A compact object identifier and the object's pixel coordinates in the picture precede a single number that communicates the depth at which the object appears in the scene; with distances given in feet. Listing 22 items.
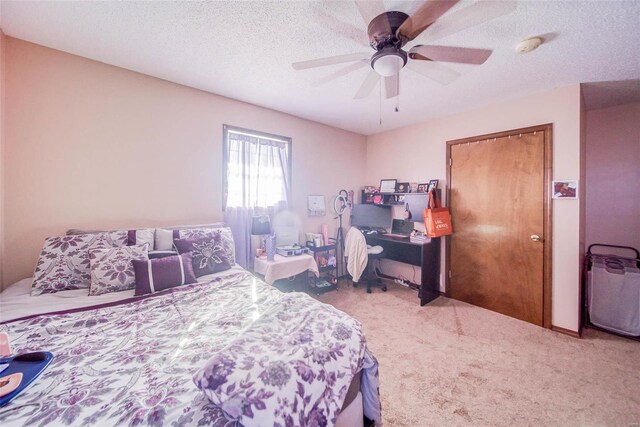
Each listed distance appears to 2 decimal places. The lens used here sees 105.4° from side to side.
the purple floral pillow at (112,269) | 5.56
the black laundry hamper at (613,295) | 7.69
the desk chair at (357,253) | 10.88
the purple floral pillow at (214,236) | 7.34
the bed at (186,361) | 2.43
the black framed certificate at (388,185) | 12.95
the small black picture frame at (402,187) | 12.47
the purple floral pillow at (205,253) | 6.86
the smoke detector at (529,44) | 5.83
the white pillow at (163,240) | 7.08
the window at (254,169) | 9.59
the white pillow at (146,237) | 6.77
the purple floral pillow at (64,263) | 5.56
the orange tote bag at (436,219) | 10.14
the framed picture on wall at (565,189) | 7.97
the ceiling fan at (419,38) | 3.92
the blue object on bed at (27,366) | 2.77
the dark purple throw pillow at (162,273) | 5.67
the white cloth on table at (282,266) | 8.66
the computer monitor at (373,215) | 13.08
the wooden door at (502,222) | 8.71
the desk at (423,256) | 10.19
